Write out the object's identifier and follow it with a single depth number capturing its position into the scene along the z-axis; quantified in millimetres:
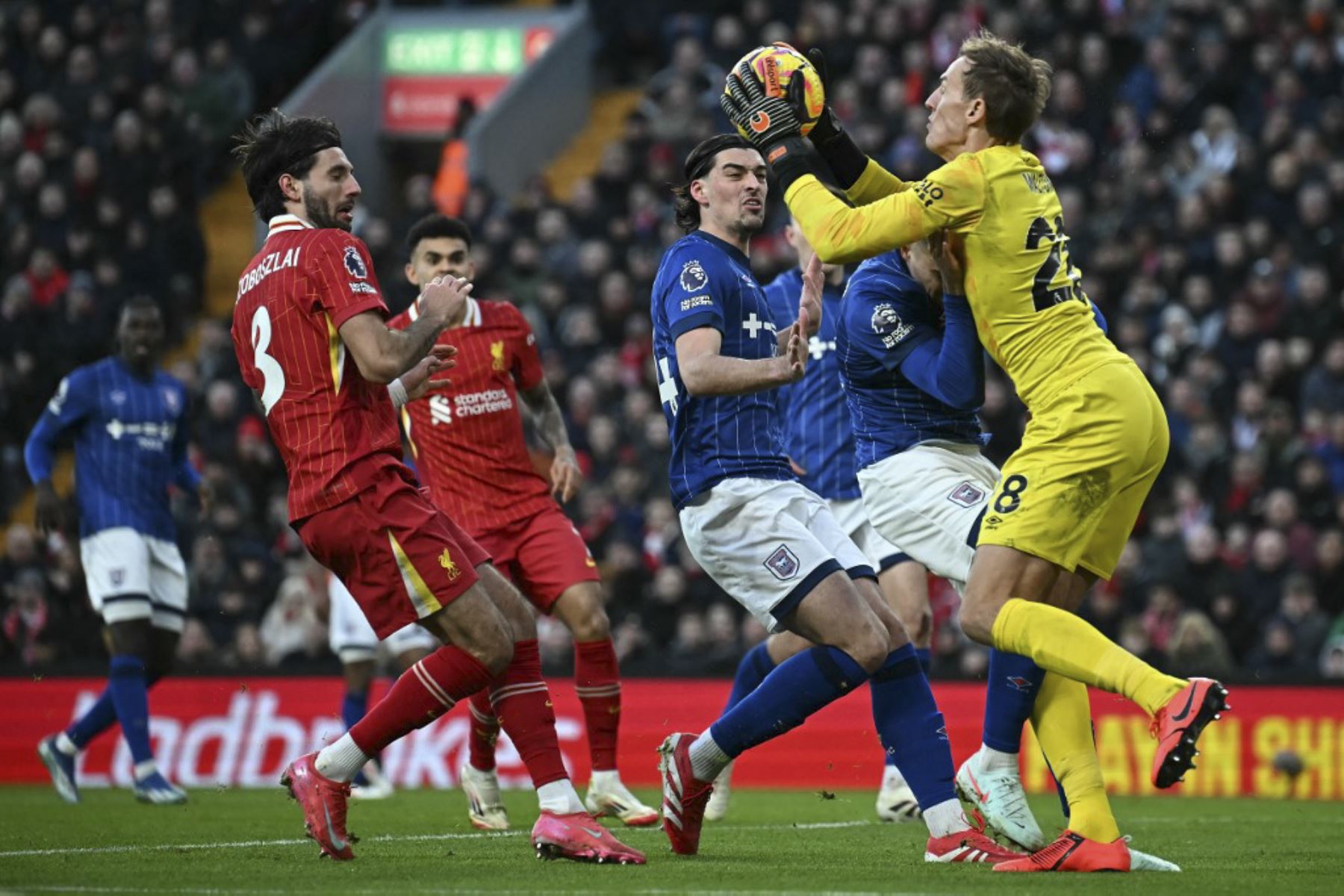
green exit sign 45562
